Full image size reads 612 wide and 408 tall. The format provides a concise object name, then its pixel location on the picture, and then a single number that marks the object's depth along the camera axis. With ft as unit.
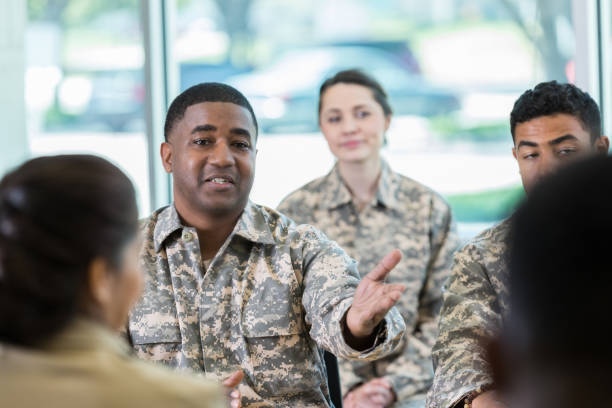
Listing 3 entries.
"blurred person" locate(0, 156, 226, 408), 6.12
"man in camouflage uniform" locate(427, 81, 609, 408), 8.12
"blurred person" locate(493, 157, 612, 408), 4.96
